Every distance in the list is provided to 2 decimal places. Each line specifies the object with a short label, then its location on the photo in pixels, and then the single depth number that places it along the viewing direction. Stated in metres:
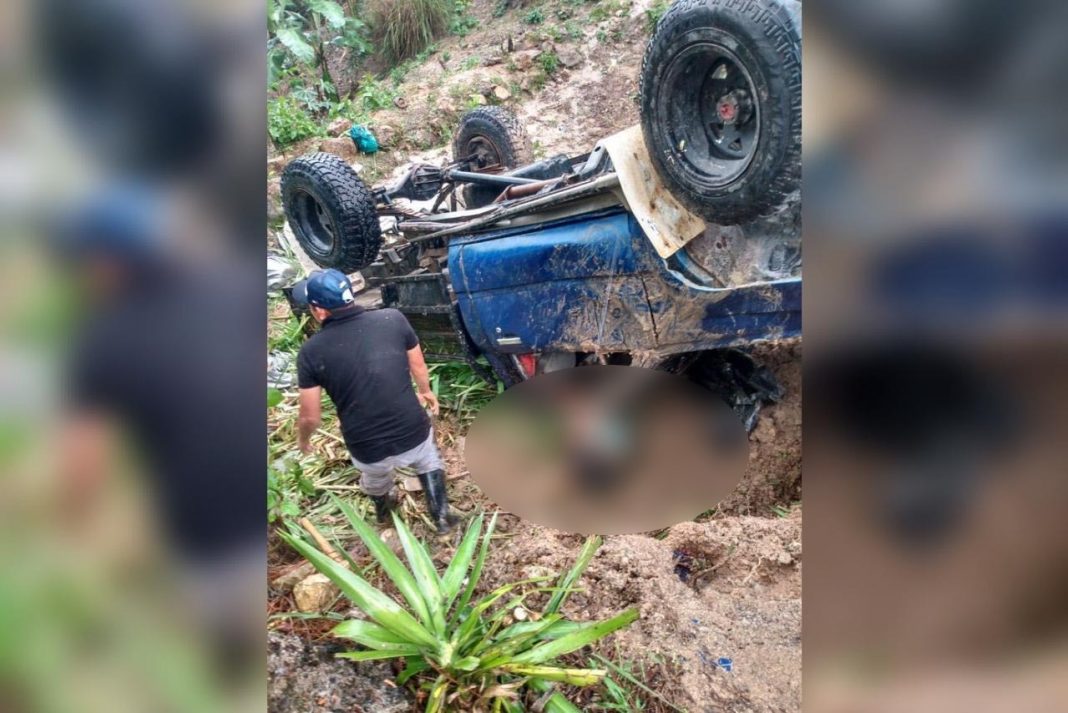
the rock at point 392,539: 3.16
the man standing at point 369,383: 3.12
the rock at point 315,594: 2.26
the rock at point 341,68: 14.73
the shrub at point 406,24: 13.88
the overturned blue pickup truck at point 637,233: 2.24
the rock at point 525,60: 12.12
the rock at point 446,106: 11.48
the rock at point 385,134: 11.00
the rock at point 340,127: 11.42
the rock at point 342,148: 10.67
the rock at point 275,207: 6.45
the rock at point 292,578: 2.38
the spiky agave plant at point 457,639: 1.70
